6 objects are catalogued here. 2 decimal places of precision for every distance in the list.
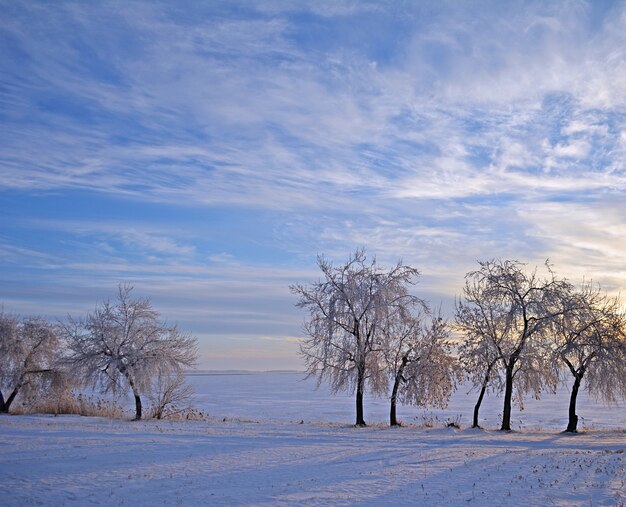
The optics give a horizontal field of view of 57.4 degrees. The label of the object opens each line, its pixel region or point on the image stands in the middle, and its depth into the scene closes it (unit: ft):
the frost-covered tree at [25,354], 128.88
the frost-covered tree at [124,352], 116.98
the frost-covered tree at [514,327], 105.40
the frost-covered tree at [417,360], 110.22
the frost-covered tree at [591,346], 99.25
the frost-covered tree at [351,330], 111.04
